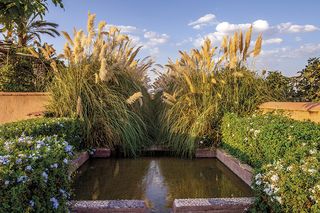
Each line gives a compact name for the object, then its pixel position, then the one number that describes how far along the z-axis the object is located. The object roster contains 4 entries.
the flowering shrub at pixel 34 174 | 1.94
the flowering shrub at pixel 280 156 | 2.25
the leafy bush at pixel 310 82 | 6.04
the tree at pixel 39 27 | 16.90
